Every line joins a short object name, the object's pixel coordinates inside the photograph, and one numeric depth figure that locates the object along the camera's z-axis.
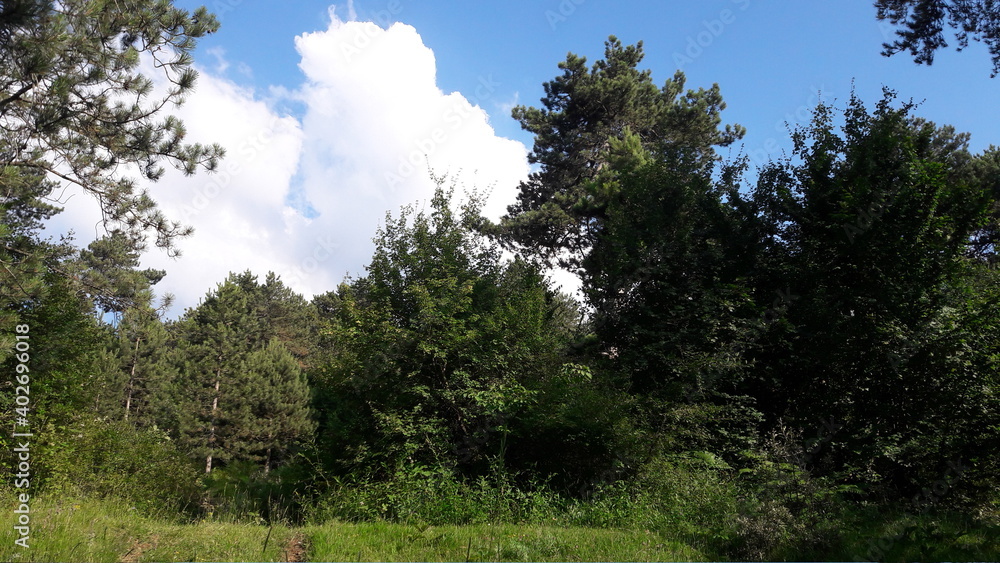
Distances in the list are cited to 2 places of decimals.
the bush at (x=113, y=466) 9.55
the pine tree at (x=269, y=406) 30.73
